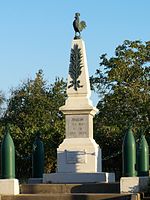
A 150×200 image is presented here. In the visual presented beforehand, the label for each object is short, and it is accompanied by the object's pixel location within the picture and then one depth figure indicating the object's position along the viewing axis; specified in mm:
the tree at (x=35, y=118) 44094
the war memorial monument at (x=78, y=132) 24055
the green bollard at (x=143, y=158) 22516
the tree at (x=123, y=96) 42438
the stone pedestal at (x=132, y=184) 20297
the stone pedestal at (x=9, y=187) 20766
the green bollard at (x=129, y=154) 20875
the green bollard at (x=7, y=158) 21047
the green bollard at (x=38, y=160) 26406
